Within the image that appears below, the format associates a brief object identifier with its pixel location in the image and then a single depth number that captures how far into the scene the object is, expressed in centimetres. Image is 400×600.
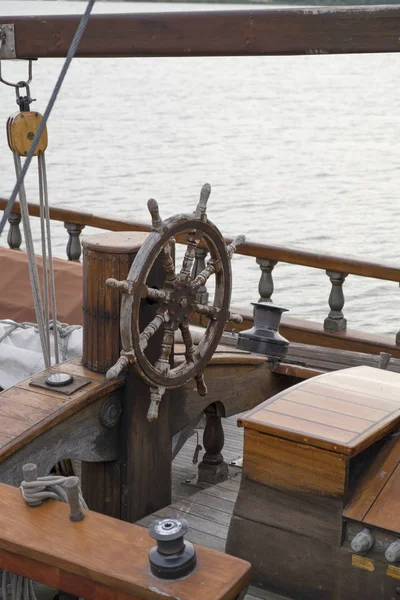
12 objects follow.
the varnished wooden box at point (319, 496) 455
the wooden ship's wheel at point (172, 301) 492
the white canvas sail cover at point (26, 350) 649
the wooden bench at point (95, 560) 359
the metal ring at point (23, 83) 546
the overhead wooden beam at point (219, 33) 478
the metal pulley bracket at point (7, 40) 581
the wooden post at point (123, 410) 531
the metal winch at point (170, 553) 361
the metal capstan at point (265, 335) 686
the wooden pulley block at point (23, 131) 545
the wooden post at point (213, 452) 626
